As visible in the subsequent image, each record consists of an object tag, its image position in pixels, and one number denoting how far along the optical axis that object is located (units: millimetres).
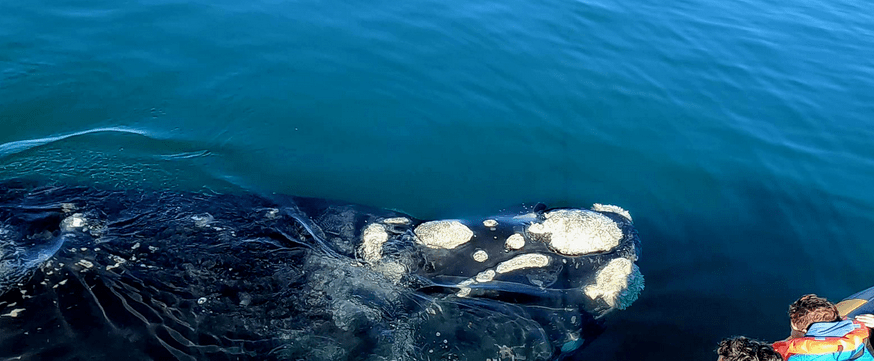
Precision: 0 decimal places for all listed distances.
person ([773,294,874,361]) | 6133
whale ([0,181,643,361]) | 7266
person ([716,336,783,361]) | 5629
